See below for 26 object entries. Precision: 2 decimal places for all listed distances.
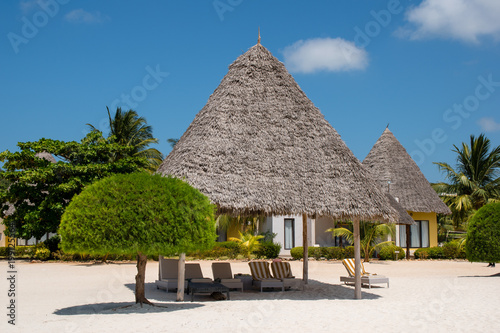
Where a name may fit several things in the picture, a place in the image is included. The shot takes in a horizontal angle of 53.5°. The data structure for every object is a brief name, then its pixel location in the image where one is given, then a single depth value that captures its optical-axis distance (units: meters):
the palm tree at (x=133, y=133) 35.53
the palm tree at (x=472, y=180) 36.34
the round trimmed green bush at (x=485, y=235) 19.14
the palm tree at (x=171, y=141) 46.28
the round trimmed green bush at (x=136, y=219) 9.37
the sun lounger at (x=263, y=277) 14.16
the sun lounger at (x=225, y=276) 13.95
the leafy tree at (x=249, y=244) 27.33
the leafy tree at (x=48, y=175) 23.80
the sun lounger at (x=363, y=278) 14.94
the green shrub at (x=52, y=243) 26.78
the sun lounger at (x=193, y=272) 13.98
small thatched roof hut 30.52
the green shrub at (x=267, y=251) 27.91
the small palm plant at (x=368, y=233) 26.30
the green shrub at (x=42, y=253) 26.02
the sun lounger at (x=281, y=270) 14.70
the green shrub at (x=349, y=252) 27.86
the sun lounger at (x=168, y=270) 13.95
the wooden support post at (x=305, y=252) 16.40
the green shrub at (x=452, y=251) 29.83
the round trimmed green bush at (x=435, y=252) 29.92
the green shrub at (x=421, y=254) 29.55
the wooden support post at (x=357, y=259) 12.70
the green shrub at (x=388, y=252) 28.22
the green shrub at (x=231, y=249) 29.02
